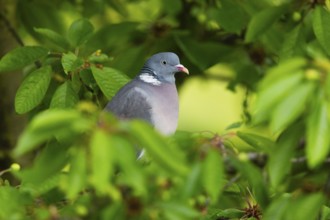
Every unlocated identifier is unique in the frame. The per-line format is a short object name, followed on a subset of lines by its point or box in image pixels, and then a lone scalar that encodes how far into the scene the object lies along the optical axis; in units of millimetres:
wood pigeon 8078
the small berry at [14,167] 5841
